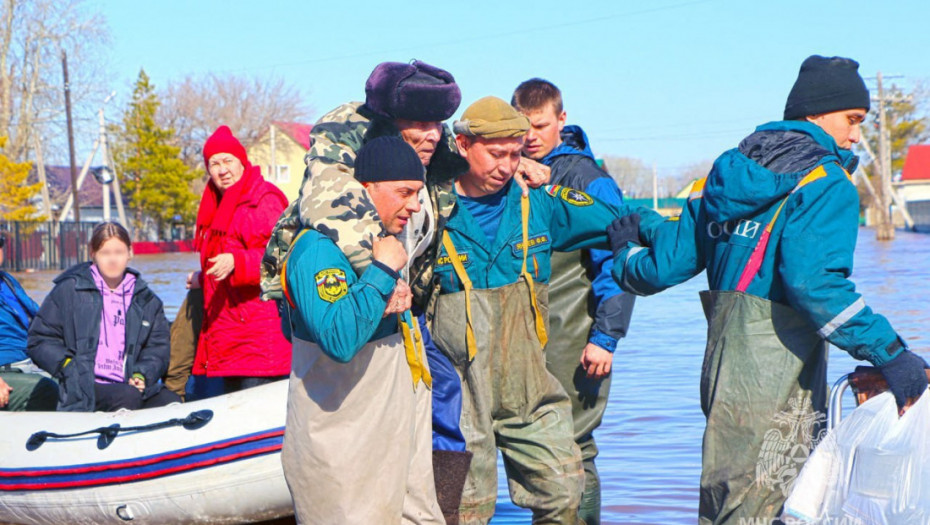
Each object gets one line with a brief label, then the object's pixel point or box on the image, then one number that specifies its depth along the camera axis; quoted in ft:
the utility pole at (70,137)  123.75
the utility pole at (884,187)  142.82
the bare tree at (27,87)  142.20
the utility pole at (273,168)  186.43
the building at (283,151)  202.18
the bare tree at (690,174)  489.26
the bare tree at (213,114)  192.65
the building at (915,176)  230.89
